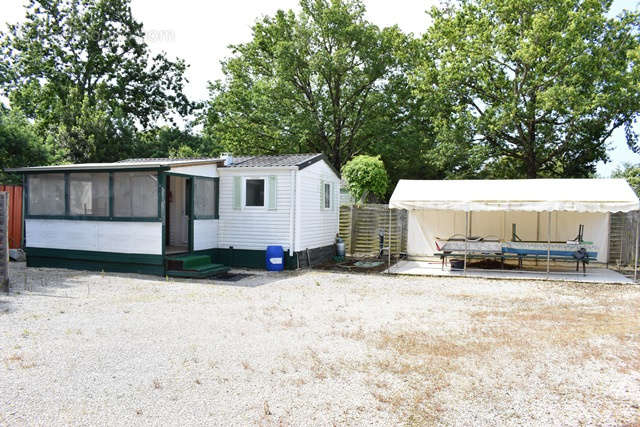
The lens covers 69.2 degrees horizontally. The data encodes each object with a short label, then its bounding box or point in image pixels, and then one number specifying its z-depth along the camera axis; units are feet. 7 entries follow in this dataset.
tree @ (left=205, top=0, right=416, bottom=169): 78.48
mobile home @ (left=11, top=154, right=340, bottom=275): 34.71
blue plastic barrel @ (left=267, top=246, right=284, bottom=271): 38.01
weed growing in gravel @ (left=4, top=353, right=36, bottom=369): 15.16
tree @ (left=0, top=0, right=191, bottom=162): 87.20
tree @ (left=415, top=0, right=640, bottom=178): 62.64
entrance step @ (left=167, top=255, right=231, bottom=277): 34.14
